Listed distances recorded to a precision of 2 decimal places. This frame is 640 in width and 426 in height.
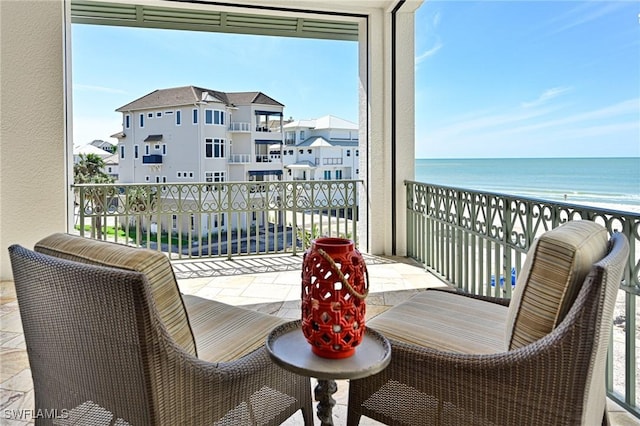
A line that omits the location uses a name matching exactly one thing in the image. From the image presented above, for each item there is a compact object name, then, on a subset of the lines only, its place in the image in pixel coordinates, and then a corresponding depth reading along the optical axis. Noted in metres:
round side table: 0.97
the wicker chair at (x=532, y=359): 0.99
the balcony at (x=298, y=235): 2.52
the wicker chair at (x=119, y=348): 0.97
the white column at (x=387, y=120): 4.61
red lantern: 0.95
